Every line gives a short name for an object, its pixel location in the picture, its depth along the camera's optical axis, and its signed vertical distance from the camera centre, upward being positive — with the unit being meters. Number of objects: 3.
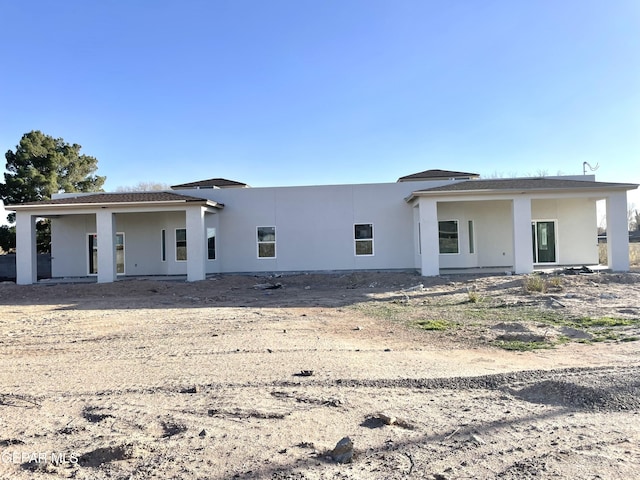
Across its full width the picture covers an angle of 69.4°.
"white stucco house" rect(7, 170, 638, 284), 22.09 +1.00
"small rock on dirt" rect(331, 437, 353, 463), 3.70 -1.64
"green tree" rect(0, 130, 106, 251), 32.72 +6.72
